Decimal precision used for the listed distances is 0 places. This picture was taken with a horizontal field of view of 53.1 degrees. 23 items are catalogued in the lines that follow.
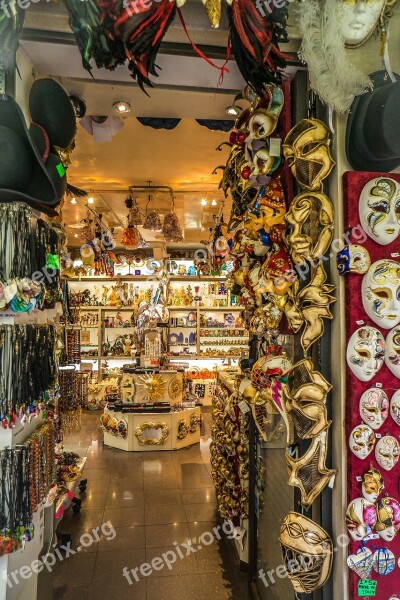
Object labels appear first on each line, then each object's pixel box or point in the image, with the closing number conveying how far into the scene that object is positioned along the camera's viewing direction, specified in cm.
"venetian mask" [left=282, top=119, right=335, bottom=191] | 141
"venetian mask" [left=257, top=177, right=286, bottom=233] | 166
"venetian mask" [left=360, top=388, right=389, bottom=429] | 134
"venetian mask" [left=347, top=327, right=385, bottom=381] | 134
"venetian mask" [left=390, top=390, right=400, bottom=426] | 136
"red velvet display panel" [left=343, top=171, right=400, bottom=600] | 132
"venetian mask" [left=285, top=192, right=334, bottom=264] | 140
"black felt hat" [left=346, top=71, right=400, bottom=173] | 128
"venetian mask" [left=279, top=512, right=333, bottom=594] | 132
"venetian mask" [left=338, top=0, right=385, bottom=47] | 129
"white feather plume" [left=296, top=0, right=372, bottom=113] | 130
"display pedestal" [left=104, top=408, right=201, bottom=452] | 527
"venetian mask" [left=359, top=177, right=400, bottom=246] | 136
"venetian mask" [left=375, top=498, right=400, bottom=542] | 132
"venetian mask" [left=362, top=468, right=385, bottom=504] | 130
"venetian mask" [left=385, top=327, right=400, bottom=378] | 136
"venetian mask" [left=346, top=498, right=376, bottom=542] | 130
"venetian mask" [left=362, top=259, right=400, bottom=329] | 134
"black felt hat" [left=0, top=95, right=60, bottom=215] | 136
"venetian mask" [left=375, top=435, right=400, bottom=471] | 134
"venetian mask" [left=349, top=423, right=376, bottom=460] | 133
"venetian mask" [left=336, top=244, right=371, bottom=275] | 135
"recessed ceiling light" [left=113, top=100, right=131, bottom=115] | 203
